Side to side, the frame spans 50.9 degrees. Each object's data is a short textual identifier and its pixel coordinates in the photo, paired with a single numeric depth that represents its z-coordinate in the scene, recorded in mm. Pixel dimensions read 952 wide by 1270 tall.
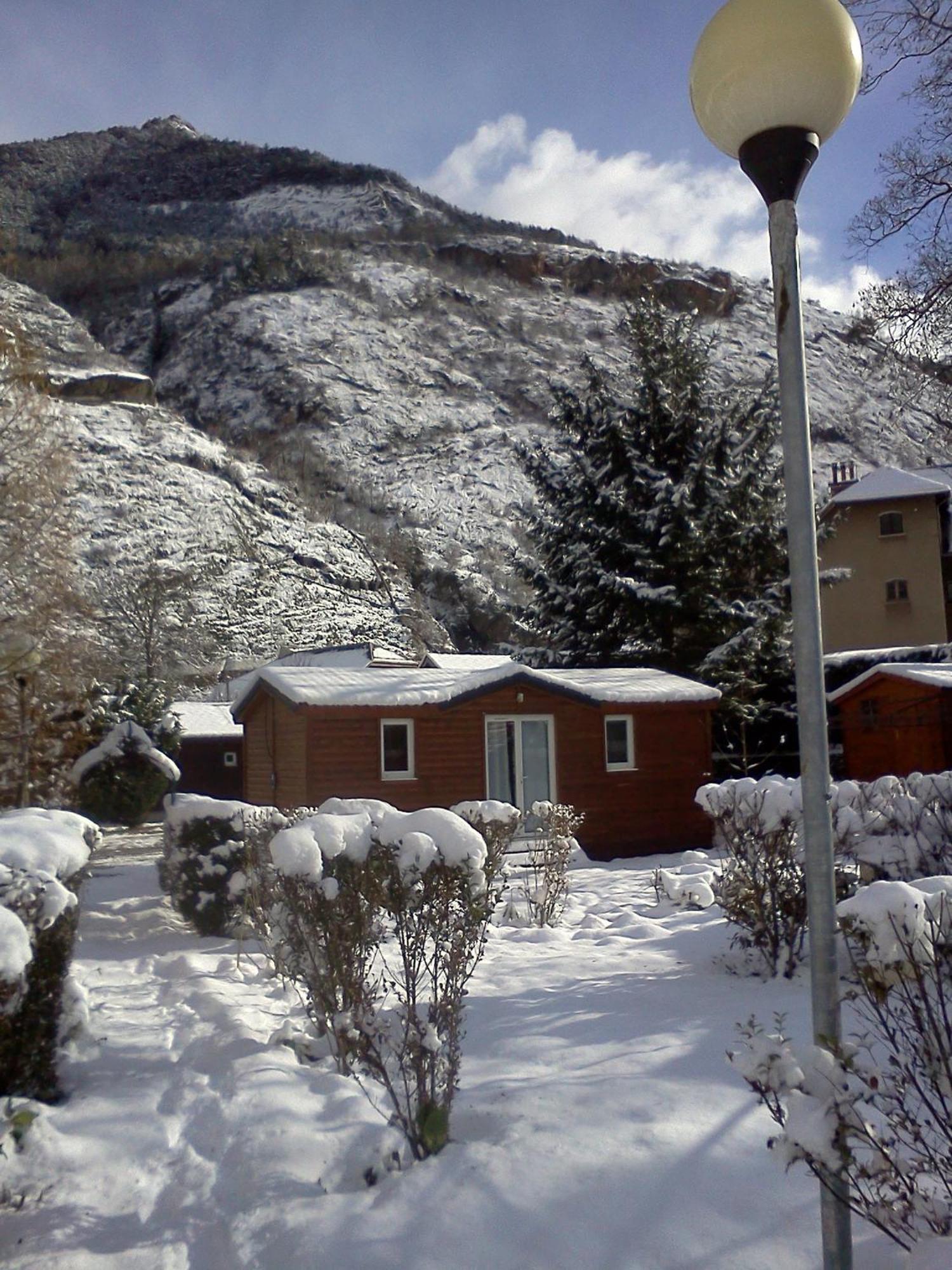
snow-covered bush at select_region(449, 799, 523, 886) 8492
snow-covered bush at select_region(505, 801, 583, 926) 9156
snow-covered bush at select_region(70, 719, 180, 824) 12875
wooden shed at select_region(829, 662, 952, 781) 18297
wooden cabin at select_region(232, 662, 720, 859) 14539
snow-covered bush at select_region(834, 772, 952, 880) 6698
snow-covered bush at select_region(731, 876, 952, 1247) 2307
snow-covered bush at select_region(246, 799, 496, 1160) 3891
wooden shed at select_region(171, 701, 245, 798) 33656
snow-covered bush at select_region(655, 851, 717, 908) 9445
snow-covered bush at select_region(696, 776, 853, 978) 6344
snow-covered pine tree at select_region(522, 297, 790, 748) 21344
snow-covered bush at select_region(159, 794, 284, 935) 8672
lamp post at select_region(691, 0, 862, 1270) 2505
